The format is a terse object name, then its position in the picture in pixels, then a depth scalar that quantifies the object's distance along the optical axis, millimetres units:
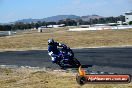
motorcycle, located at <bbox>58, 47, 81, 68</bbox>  18469
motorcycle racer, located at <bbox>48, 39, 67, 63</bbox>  18500
